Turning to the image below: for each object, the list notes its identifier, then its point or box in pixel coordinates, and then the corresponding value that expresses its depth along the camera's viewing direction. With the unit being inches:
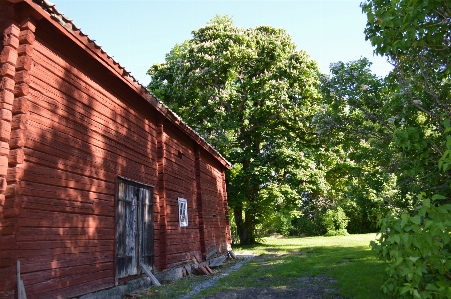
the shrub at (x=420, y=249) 120.6
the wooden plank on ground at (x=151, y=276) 385.7
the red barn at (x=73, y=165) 233.9
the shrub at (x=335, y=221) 1396.4
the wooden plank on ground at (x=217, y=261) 595.8
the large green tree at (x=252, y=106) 911.0
